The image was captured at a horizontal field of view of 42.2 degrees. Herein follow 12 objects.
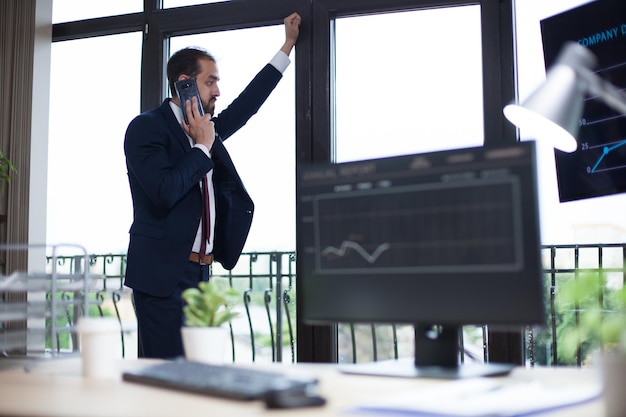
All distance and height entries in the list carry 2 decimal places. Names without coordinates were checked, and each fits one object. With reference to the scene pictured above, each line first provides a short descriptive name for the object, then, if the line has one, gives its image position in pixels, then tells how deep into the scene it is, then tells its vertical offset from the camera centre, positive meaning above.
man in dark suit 2.87 +0.26
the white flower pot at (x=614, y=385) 1.05 -0.15
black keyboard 1.18 -0.18
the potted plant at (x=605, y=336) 1.05 -0.09
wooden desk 1.16 -0.20
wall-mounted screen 2.93 +0.56
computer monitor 1.43 +0.05
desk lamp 1.57 +0.35
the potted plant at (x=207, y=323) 1.67 -0.10
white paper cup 1.57 -0.14
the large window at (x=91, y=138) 3.92 +0.68
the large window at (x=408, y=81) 3.26 +0.79
